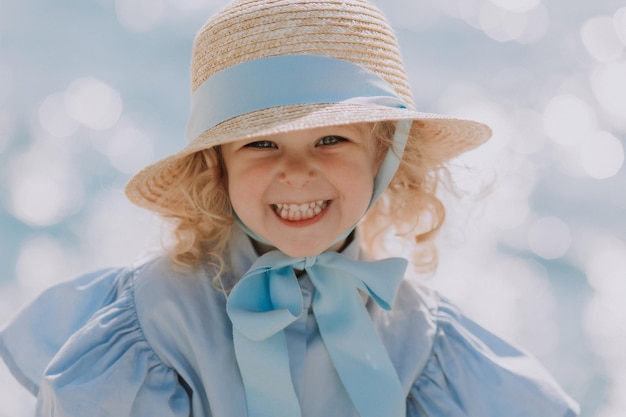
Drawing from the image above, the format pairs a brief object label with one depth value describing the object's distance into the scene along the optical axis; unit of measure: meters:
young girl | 1.14
